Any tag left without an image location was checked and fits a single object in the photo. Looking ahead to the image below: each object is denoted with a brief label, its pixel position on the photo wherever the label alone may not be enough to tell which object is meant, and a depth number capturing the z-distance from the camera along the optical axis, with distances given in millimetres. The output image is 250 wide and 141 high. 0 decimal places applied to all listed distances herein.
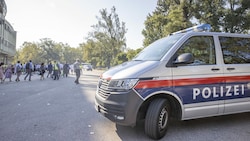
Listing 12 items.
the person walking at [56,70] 16802
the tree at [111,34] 41081
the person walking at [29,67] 15595
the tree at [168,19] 19844
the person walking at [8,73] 14859
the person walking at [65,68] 21625
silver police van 3156
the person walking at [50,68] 19344
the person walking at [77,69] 13433
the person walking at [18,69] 15011
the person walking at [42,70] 16919
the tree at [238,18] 18516
